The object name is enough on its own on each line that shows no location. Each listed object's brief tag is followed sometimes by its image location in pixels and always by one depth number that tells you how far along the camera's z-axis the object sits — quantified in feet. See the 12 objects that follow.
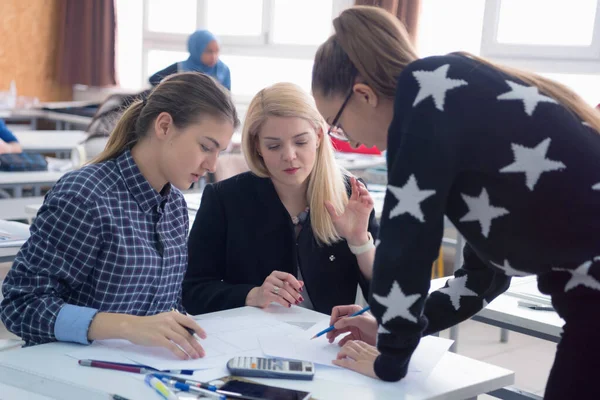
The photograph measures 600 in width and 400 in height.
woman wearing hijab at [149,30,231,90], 17.97
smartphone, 3.48
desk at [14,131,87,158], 13.65
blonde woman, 5.95
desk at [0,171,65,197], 10.03
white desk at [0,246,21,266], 6.77
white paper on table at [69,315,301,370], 3.88
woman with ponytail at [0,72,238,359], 4.10
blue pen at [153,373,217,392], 3.52
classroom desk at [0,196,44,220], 10.60
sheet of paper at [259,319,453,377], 4.06
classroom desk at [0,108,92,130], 19.83
